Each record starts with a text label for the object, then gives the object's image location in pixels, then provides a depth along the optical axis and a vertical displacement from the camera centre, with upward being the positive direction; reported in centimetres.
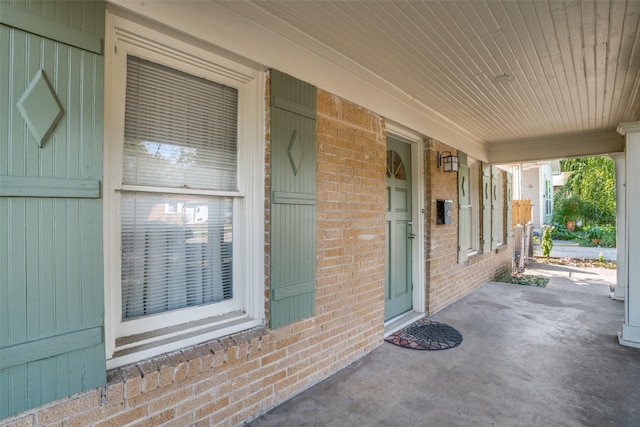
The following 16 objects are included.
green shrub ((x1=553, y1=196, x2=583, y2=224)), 1625 +15
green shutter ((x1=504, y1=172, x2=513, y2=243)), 754 +5
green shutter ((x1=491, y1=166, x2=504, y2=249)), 659 +9
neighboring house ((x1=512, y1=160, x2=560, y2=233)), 1539 +113
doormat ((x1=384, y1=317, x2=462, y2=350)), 336 -133
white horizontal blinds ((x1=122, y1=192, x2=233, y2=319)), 183 -23
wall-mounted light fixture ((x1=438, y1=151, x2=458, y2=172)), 446 +69
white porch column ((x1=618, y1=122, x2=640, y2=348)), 340 -26
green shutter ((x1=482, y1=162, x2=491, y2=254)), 610 +6
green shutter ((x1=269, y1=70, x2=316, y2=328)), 226 +10
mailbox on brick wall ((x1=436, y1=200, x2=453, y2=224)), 441 +2
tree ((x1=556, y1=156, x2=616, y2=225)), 1579 +109
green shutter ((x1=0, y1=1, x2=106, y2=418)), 130 +4
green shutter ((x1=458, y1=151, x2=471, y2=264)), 504 +8
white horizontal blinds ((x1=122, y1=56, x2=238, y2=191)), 184 +51
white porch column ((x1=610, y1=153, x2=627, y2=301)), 508 -8
